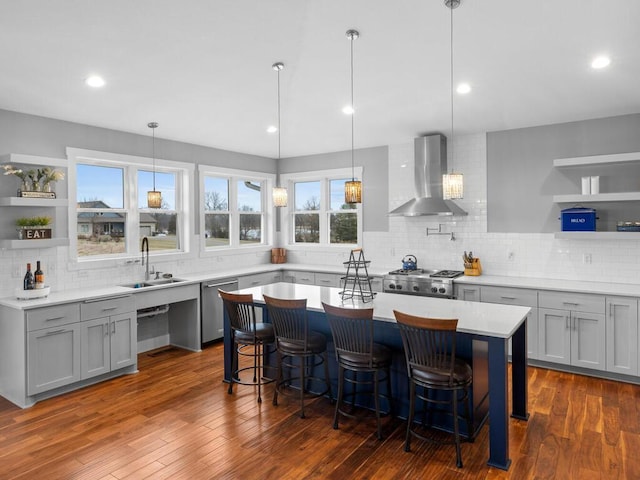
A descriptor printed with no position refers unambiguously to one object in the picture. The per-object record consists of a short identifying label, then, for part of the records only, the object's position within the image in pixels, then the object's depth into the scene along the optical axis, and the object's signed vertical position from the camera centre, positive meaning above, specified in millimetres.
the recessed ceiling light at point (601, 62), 3135 +1278
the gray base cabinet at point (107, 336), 4188 -964
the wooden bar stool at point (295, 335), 3449 -797
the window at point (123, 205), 4996 +425
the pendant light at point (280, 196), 4148 +399
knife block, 5414 -399
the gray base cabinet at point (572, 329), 4305 -957
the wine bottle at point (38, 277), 4059 -347
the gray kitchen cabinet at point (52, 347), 3812 -974
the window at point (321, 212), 6883 +424
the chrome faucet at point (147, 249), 5345 -120
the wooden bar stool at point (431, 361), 2729 -818
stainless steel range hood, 5492 +763
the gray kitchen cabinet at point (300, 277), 6387 -584
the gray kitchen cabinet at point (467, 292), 4973 -646
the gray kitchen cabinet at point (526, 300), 4625 -702
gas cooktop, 5340 -466
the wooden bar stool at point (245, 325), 3817 -785
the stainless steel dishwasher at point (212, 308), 5434 -890
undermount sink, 5031 -524
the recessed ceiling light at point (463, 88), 3738 +1305
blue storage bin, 4621 +173
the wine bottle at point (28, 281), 4027 -380
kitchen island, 2770 -705
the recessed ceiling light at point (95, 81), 3438 +1285
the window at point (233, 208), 6480 +493
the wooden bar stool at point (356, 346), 3092 -801
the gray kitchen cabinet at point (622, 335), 4145 -964
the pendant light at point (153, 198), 5074 +484
